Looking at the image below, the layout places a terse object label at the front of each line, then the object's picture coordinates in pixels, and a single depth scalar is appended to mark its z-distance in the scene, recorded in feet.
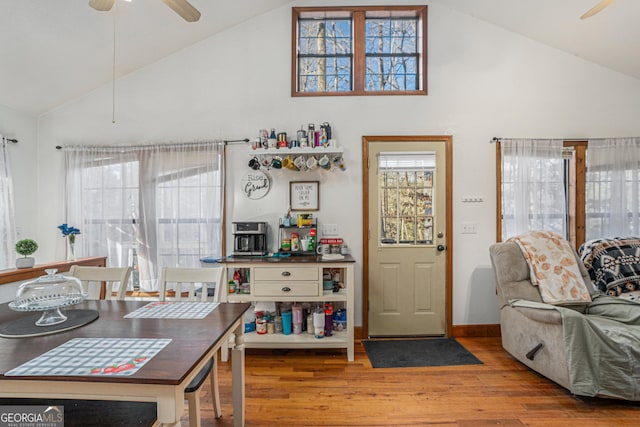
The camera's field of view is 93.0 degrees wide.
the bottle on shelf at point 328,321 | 8.98
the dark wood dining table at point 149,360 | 3.13
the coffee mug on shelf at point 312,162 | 9.86
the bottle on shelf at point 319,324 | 8.82
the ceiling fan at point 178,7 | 5.65
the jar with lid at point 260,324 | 9.10
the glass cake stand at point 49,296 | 4.44
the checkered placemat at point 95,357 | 3.23
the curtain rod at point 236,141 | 10.41
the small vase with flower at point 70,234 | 9.20
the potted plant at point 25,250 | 7.82
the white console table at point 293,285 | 8.70
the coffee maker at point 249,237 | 9.61
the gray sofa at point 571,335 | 6.35
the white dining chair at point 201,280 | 6.12
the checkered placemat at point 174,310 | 5.03
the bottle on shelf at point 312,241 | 9.91
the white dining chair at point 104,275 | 6.47
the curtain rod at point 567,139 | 10.27
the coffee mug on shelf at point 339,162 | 10.05
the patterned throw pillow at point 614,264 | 8.37
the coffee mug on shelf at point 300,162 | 9.86
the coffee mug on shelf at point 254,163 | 10.18
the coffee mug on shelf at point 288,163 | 9.92
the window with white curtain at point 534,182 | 10.15
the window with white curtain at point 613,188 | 10.12
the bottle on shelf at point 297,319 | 9.11
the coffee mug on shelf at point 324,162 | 9.78
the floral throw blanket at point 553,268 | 8.18
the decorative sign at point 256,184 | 10.46
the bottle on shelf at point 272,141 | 9.92
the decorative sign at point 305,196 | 10.36
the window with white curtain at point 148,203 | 10.34
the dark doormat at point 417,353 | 8.45
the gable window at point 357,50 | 10.68
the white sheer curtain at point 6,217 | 9.35
